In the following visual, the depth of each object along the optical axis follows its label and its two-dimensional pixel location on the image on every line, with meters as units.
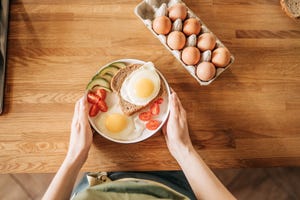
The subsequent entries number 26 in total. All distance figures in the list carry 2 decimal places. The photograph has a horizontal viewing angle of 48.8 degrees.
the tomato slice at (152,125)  1.18
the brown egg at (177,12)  1.20
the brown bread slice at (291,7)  1.31
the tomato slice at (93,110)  1.17
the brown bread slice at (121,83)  1.17
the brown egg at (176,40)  1.18
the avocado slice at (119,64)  1.21
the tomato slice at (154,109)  1.20
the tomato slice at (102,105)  1.17
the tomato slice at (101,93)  1.17
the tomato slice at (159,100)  1.21
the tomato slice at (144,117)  1.19
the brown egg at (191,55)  1.17
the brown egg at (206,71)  1.17
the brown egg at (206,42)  1.18
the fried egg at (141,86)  1.17
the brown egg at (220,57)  1.17
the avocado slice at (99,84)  1.19
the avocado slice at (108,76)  1.21
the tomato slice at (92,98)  1.17
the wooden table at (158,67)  1.21
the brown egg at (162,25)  1.19
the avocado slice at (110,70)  1.21
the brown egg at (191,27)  1.19
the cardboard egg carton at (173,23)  1.19
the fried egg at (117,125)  1.16
